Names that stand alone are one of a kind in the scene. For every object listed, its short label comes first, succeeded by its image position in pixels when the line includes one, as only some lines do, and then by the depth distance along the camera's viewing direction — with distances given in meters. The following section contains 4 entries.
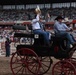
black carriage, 11.98
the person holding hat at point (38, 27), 12.83
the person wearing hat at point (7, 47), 28.66
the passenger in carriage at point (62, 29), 12.09
